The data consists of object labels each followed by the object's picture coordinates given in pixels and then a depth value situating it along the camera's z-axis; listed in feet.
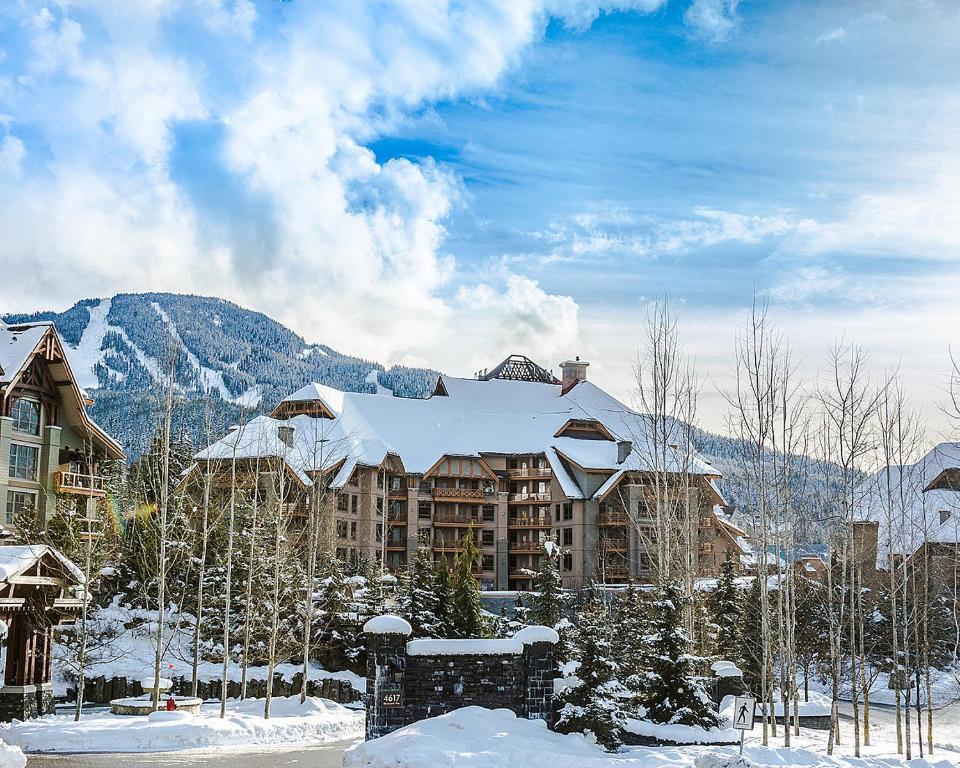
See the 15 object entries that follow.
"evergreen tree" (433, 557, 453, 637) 112.16
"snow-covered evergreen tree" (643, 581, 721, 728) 74.54
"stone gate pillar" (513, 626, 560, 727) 72.69
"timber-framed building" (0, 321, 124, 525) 147.64
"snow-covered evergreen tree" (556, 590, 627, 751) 67.56
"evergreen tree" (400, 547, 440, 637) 111.96
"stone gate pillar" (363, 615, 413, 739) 70.33
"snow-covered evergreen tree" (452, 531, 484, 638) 110.93
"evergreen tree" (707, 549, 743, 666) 120.37
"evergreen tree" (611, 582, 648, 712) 77.36
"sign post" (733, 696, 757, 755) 59.82
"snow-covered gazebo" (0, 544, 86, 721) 82.23
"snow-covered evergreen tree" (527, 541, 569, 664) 120.57
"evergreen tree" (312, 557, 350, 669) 131.54
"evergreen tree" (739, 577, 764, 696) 118.57
